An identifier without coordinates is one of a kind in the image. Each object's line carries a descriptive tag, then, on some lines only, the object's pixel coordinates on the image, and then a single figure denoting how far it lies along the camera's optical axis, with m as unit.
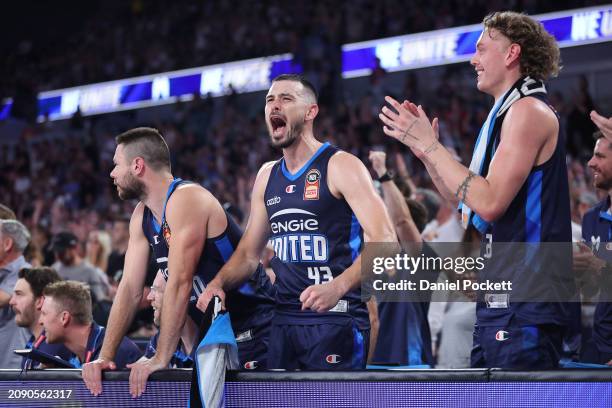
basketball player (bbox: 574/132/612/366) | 8.34
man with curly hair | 6.10
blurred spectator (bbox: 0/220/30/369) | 12.24
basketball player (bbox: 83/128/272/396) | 7.63
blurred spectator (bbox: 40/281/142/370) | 10.51
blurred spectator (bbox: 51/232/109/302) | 16.30
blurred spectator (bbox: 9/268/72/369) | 11.77
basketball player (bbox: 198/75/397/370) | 7.62
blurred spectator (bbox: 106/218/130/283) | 17.25
